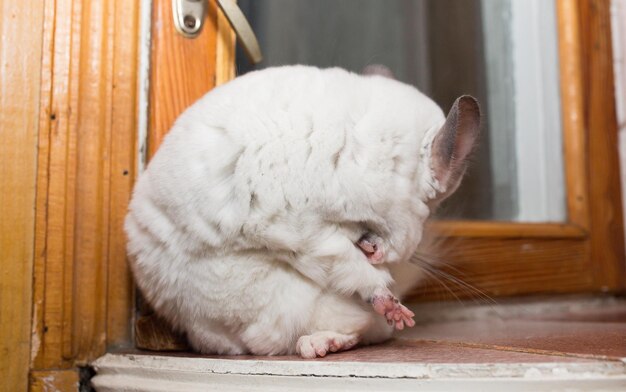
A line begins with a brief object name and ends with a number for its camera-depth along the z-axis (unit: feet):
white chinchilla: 3.14
